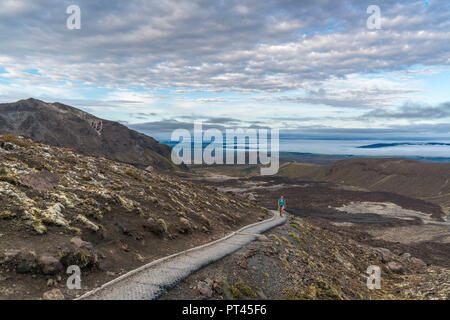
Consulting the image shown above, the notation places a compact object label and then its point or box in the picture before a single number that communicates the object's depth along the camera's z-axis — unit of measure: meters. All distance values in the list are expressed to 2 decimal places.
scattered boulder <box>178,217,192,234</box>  19.77
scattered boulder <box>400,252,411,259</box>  34.74
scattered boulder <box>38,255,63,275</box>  10.67
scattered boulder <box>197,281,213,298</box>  11.56
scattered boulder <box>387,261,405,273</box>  29.16
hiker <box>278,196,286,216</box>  31.98
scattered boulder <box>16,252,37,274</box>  10.40
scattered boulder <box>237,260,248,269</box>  15.01
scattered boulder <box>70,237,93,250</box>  12.64
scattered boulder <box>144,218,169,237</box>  17.73
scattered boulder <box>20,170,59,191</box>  16.44
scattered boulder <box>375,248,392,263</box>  31.62
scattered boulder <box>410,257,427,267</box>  33.44
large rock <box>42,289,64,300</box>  9.50
